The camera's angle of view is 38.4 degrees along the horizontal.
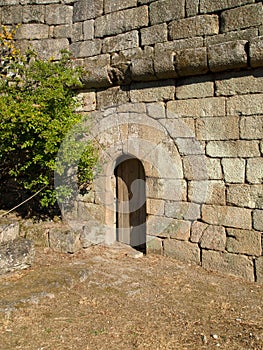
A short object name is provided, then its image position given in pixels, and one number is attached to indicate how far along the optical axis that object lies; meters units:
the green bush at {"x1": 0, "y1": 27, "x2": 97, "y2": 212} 5.66
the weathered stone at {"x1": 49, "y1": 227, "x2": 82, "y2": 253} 5.82
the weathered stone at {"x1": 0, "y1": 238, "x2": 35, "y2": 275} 4.80
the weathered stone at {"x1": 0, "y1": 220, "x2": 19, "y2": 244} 5.43
